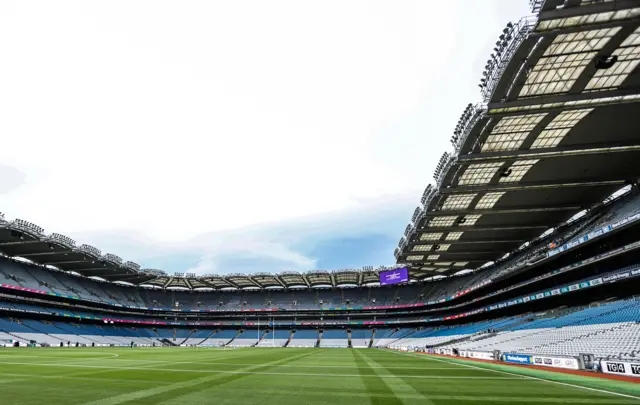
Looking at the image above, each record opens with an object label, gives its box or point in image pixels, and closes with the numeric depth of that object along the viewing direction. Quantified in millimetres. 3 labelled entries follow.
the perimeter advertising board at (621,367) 15180
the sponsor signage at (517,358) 23788
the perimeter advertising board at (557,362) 19084
